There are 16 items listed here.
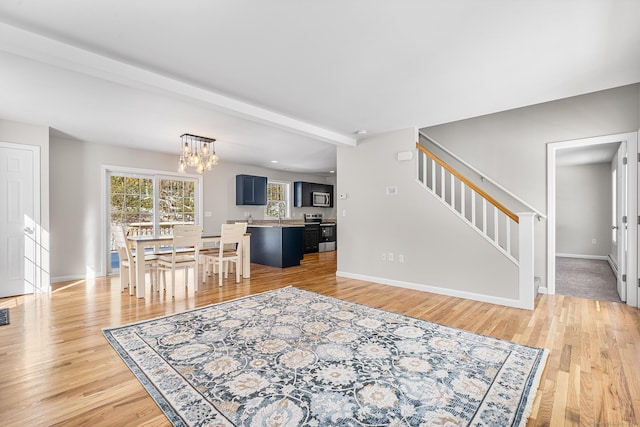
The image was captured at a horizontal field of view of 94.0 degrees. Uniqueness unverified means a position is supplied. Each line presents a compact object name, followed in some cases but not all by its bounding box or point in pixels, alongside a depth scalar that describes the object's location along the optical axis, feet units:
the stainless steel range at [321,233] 27.45
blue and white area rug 5.31
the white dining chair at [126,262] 13.82
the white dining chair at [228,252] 15.93
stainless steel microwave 30.47
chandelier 15.17
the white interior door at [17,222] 13.32
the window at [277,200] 27.96
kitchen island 20.53
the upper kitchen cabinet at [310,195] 29.45
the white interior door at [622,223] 11.92
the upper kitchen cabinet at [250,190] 24.16
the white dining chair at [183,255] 13.74
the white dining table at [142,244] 12.94
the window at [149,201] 18.78
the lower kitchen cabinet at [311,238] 27.22
